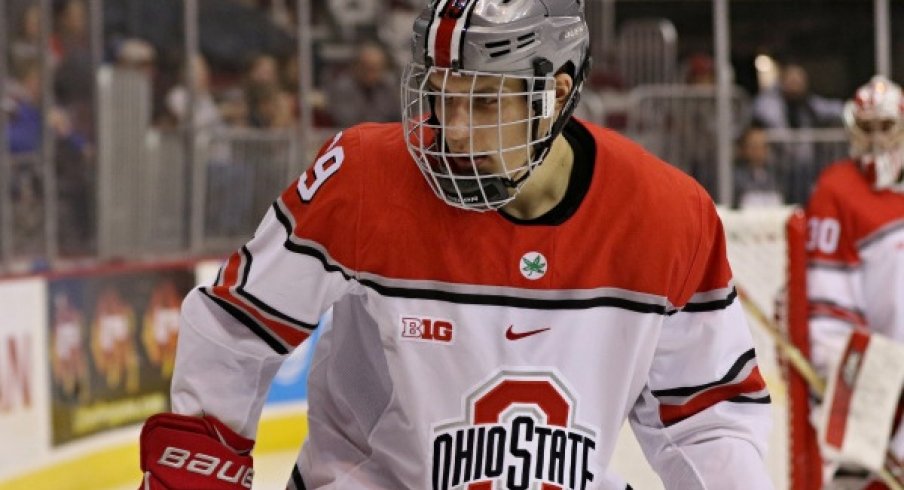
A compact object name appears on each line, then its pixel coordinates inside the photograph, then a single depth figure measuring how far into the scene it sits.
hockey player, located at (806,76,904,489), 9.29
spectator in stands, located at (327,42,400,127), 15.29
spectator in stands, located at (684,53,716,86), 17.23
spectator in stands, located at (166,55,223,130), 12.81
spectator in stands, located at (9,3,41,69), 10.53
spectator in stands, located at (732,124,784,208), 16.03
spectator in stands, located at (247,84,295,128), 14.19
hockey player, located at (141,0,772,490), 3.98
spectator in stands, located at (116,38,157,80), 11.99
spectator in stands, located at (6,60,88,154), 10.47
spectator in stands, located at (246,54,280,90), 14.16
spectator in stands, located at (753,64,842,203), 16.51
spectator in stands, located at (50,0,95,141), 11.03
